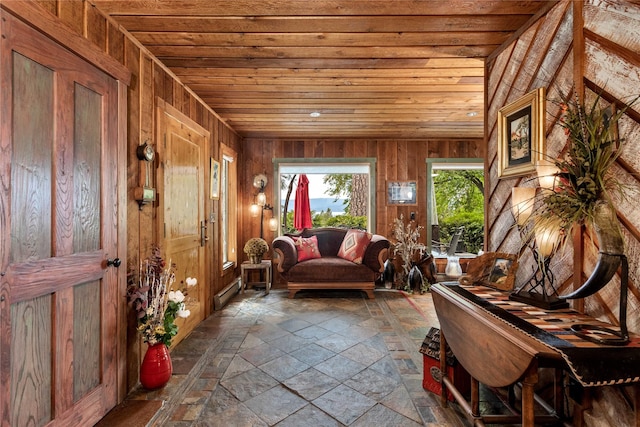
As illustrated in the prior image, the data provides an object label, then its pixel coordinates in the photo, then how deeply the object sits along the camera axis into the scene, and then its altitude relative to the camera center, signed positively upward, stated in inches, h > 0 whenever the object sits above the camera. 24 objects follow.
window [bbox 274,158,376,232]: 188.7 +30.5
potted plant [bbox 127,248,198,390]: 76.0 -27.1
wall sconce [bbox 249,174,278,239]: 184.9 +4.7
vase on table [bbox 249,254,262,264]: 164.9 -25.7
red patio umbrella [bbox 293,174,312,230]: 194.9 +2.1
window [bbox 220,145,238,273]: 169.5 +2.0
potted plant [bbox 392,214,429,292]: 169.6 -24.2
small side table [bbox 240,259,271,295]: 163.6 -32.4
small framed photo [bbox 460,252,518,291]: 65.6 -13.9
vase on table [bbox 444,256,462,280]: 183.8 -35.7
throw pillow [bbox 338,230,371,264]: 166.2 -19.3
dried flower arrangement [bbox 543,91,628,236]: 46.7 +7.2
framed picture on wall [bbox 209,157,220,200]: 136.0 +15.1
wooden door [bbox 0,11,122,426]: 47.0 -4.0
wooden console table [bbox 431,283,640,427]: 37.3 -19.5
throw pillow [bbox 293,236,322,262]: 171.0 -20.9
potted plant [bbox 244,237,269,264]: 164.6 -21.0
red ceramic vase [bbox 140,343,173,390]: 76.1 -40.7
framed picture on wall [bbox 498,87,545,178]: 62.6 +17.9
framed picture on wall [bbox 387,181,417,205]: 189.5 +13.6
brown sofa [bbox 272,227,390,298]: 159.6 -31.5
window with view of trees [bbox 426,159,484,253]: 189.8 +8.3
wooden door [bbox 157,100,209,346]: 95.2 +4.6
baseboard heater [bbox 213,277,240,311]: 138.4 -41.7
